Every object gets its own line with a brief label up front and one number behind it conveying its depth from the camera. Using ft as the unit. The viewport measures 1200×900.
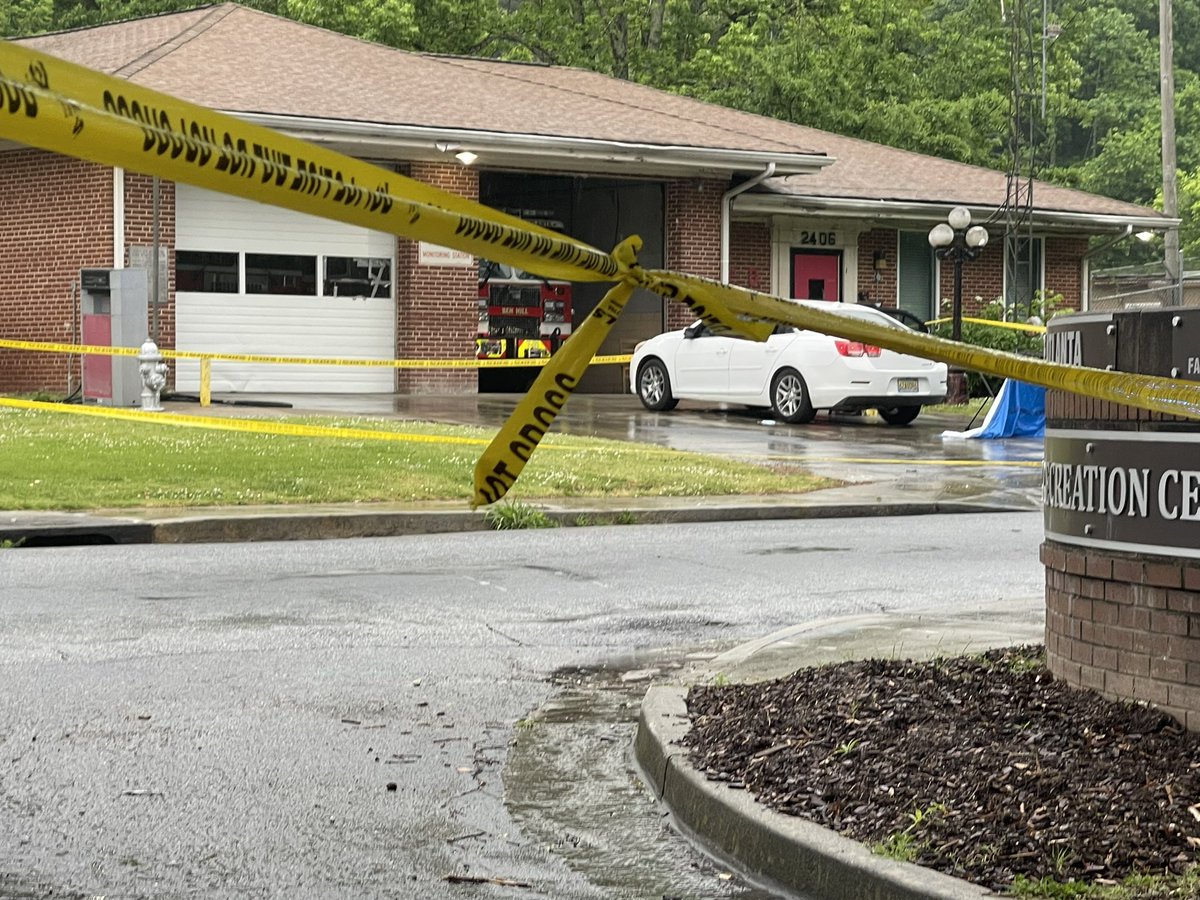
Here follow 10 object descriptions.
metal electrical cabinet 70.33
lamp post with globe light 87.56
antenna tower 94.02
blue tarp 70.44
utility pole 117.19
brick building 82.58
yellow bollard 73.82
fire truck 98.78
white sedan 73.36
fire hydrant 65.21
